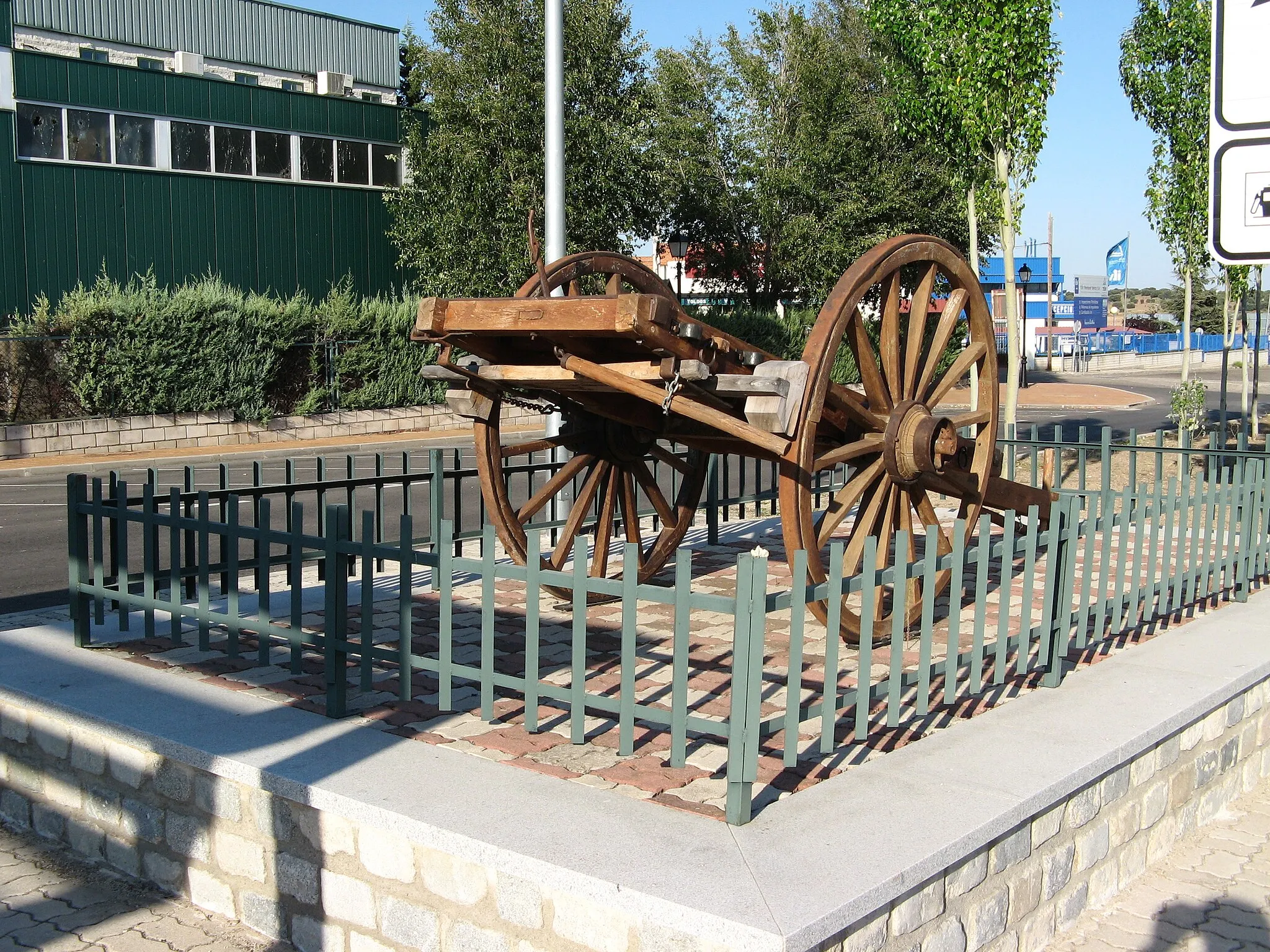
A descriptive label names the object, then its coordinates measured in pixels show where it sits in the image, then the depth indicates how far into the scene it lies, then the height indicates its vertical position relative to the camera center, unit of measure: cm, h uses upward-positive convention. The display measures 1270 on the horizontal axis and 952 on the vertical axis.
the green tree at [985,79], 1349 +312
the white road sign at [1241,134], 294 +54
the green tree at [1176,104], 1511 +320
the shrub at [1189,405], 1673 -58
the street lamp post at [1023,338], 3597 +80
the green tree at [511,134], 2375 +430
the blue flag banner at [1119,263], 6006 +467
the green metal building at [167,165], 2200 +375
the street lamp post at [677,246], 2462 +224
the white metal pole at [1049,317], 4956 +188
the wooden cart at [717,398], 505 -17
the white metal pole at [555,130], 991 +187
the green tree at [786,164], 3150 +499
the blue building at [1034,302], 5562 +307
